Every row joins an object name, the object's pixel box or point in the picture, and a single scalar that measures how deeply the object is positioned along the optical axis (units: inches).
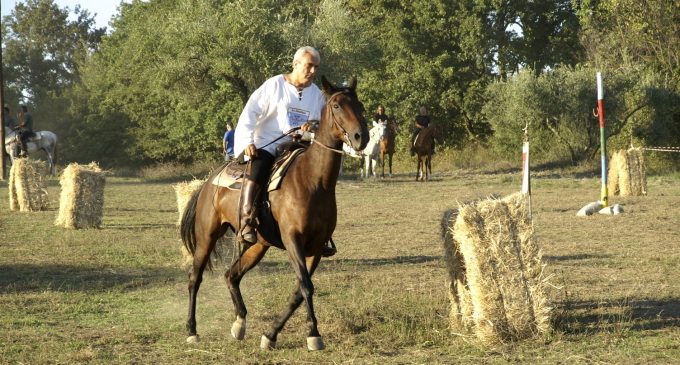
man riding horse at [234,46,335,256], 327.3
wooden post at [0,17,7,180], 1433.3
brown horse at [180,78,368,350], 298.2
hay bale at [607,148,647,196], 904.9
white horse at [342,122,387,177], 1316.4
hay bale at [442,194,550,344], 298.4
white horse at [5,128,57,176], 1376.7
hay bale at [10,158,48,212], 864.3
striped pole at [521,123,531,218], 535.2
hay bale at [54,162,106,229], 705.0
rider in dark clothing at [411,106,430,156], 1317.7
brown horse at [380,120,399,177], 1317.7
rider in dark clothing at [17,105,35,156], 1384.1
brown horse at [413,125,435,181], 1266.0
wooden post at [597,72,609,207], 678.5
